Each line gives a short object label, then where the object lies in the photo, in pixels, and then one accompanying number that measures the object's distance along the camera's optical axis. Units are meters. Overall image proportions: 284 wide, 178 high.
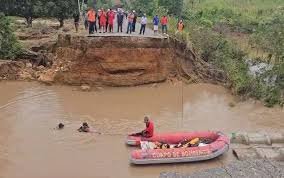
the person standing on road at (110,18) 27.84
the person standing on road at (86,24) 29.38
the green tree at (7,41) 29.97
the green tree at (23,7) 34.56
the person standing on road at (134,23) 28.69
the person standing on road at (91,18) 27.14
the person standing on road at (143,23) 28.50
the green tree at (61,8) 35.19
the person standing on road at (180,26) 31.75
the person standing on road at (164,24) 30.03
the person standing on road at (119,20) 28.27
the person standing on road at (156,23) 29.09
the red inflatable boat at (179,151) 18.52
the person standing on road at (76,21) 30.74
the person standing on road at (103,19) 27.85
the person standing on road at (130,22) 28.52
